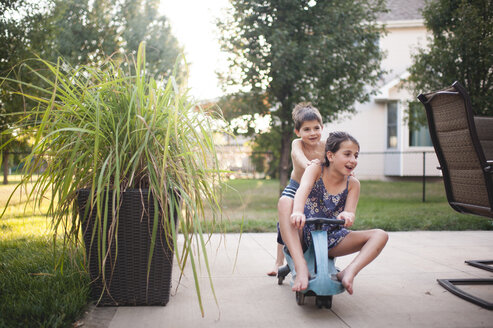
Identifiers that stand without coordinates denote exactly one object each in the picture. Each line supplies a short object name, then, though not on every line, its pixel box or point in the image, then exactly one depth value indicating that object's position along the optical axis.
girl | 2.64
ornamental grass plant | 2.44
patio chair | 2.69
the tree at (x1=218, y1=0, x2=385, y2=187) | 8.05
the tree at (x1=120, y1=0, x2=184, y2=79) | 15.99
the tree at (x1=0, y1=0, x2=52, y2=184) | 7.80
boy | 3.40
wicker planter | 2.52
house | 16.25
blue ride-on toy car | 2.50
